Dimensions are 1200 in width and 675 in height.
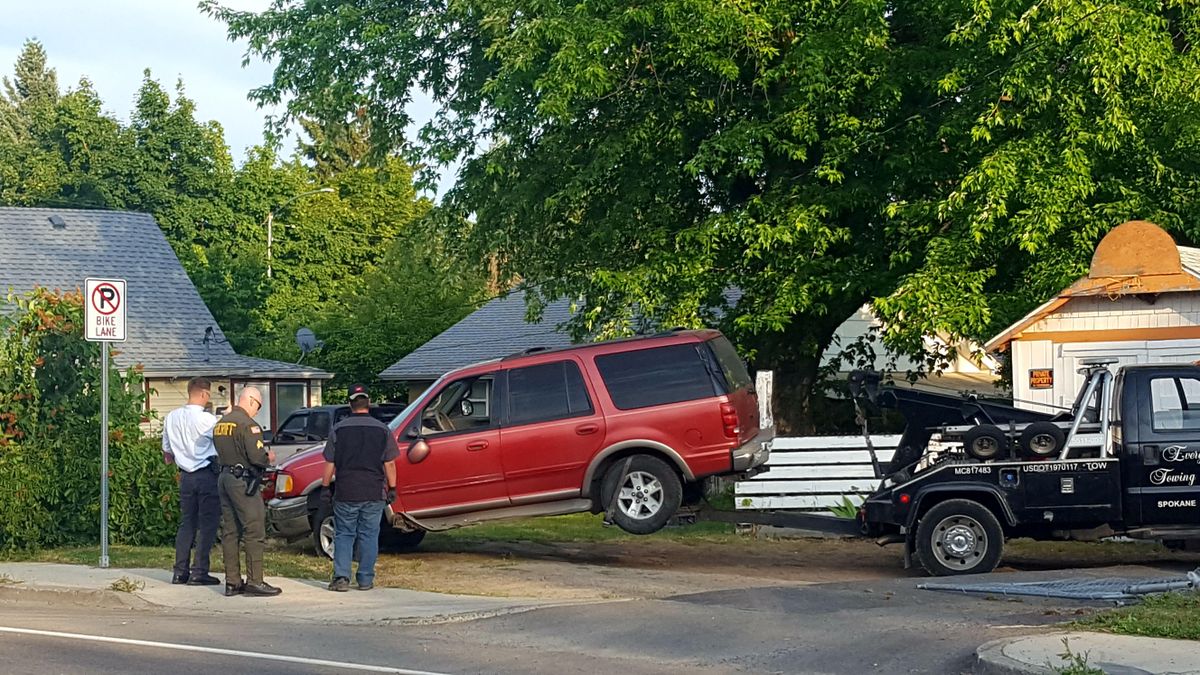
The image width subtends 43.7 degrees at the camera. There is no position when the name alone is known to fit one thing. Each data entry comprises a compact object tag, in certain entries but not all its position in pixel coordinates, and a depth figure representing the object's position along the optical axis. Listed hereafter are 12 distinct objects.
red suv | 14.72
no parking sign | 15.03
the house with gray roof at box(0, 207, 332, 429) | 31.53
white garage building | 18.36
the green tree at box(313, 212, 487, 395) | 44.84
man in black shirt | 13.14
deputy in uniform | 13.02
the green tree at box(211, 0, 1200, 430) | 18.59
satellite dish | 39.41
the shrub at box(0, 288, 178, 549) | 16.86
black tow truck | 13.18
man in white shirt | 13.73
